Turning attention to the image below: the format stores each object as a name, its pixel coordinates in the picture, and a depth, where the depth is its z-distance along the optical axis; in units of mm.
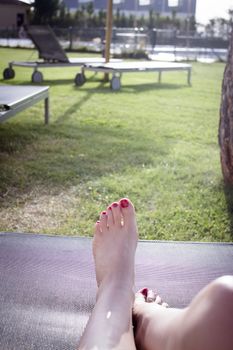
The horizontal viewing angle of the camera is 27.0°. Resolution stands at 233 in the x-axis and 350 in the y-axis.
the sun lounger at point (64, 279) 938
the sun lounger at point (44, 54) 5328
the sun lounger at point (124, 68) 5198
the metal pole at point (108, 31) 5375
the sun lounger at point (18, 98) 2475
